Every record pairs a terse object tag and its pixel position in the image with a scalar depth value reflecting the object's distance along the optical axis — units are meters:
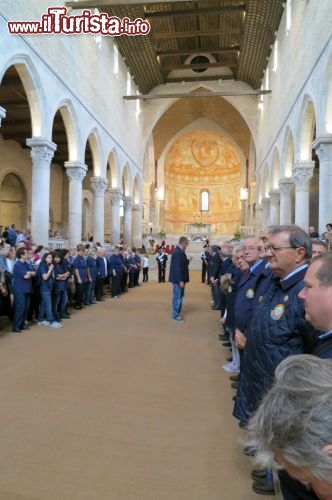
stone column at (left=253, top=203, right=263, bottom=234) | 28.81
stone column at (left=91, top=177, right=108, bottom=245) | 20.06
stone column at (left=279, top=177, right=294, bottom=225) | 19.12
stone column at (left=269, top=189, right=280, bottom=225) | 22.86
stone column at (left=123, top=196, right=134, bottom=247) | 26.62
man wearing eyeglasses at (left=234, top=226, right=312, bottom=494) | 2.39
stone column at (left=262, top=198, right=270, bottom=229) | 25.70
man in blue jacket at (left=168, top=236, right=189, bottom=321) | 8.36
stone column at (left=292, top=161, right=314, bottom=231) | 15.73
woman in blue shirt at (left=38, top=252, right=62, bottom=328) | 7.62
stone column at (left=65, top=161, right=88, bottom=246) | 16.67
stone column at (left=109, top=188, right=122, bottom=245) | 23.02
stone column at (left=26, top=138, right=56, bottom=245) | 13.27
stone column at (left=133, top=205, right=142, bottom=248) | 29.55
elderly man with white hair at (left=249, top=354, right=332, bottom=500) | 0.82
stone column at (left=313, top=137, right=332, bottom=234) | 12.14
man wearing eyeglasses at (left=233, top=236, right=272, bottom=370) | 3.32
